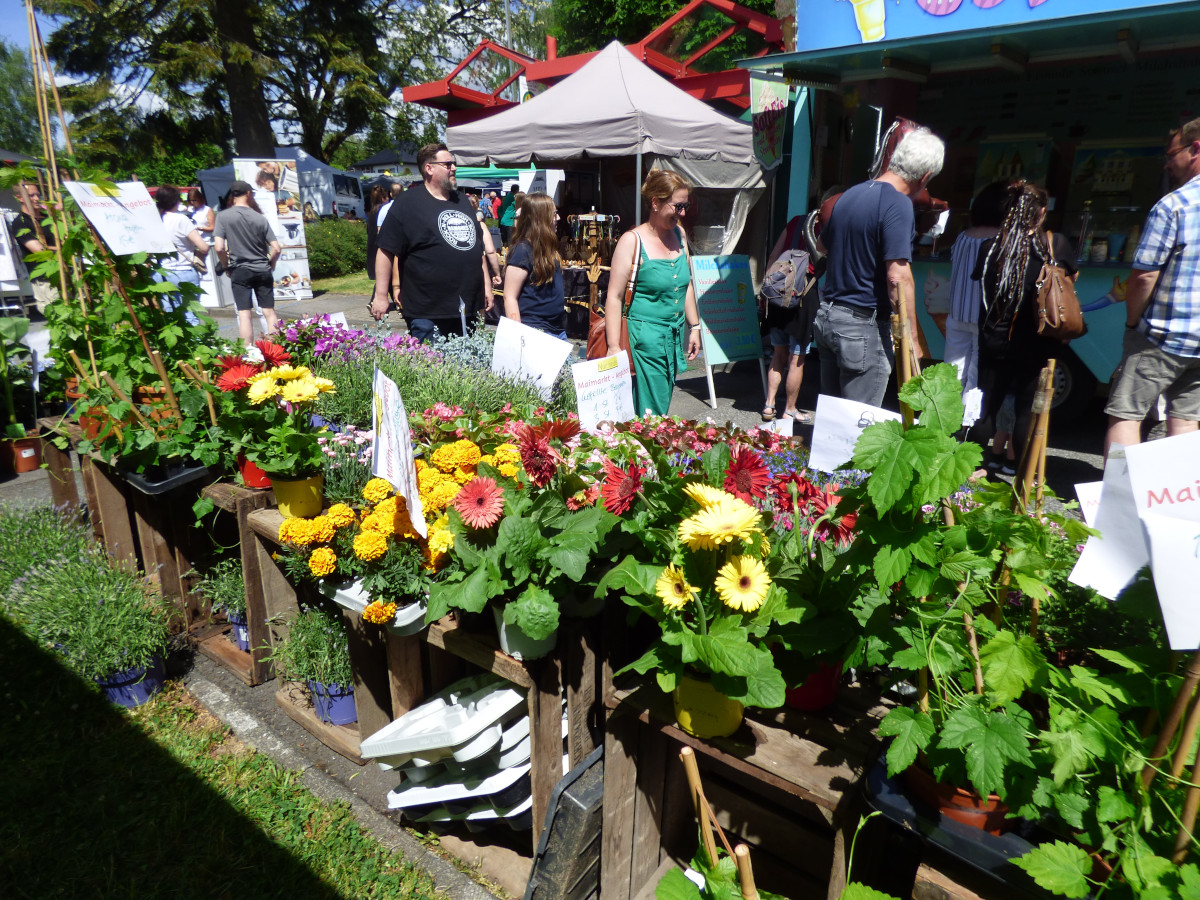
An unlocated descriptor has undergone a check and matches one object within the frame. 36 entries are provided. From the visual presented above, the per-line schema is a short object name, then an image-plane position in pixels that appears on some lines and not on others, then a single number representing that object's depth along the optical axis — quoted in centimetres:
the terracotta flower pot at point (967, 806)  116
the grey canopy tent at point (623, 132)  653
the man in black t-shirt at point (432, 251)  417
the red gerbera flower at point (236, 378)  235
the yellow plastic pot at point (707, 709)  143
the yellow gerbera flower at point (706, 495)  134
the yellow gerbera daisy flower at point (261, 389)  220
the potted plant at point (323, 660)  238
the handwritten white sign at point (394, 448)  167
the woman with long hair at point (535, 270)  421
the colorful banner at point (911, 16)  464
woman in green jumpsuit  345
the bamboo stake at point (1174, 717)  97
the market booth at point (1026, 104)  494
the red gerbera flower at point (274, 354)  254
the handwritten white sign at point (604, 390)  254
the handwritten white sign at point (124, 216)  248
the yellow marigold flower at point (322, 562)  199
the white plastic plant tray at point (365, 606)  188
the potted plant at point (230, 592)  282
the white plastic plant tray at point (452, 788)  192
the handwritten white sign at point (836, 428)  173
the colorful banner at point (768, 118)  641
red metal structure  955
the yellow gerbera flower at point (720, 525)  129
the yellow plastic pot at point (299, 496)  224
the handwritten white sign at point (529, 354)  292
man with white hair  314
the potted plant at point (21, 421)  478
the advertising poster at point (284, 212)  1170
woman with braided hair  367
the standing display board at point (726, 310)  632
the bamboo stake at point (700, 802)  107
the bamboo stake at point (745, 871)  94
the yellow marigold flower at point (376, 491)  195
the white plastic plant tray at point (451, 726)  182
